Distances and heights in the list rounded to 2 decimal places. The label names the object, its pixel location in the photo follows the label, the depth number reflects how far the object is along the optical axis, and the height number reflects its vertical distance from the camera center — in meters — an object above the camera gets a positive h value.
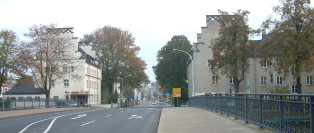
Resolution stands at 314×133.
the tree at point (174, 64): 72.38 +4.62
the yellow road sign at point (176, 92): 57.66 -1.02
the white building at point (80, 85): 64.25 +0.30
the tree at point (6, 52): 39.53 +4.01
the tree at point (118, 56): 70.50 +6.21
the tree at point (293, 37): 31.69 +4.54
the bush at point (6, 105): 32.08 -1.66
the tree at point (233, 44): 40.78 +4.92
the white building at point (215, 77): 56.38 +1.37
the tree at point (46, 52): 45.59 +4.62
